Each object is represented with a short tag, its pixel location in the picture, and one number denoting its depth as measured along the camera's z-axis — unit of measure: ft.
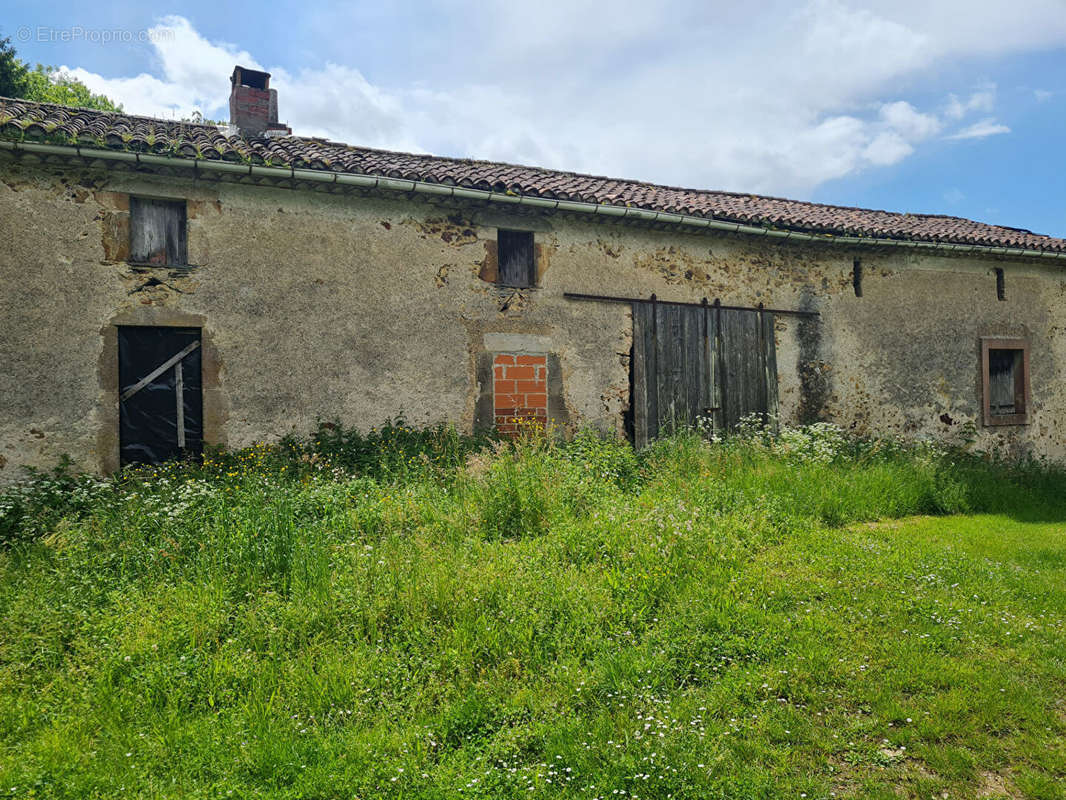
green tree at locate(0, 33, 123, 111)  52.42
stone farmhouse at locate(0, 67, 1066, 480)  22.41
